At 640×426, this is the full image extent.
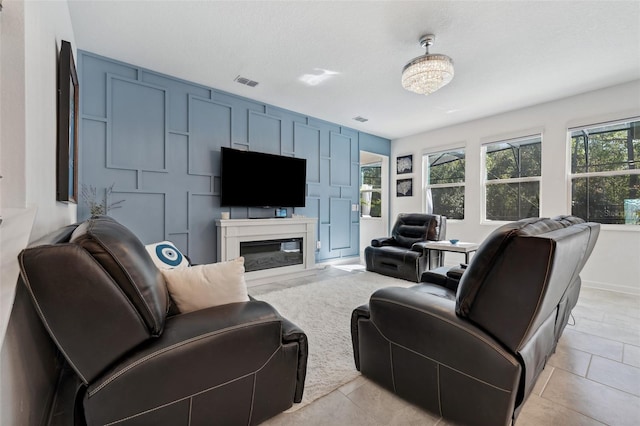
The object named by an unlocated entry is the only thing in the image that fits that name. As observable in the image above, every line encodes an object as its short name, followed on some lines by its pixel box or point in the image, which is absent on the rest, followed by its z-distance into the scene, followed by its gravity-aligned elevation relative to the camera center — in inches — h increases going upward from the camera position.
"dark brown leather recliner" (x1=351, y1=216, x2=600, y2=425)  41.6 -20.4
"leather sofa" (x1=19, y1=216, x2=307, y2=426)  31.8 -18.2
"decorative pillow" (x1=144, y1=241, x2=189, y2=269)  71.7 -12.2
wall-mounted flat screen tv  145.3 +18.6
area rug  65.1 -39.4
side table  136.4 -17.9
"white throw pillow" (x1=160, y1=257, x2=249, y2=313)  49.0 -13.4
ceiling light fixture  97.3 +51.5
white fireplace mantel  139.6 -13.5
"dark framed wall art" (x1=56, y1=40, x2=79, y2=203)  70.9 +23.3
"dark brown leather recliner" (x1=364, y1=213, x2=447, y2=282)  152.9 -22.4
